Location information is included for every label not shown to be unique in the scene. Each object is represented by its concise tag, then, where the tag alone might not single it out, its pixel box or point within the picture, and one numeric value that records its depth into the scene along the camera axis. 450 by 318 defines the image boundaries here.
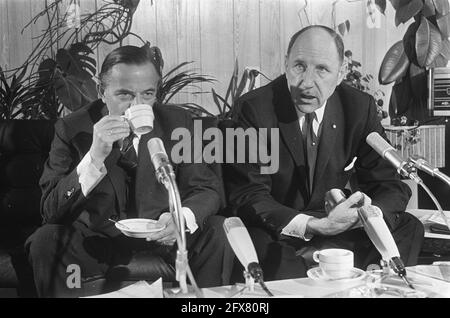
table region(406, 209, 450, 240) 2.26
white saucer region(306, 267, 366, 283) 1.73
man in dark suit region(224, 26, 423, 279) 2.29
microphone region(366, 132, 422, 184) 1.82
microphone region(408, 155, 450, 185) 1.73
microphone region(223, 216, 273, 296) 1.66
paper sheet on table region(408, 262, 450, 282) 1.79
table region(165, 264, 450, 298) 1.65
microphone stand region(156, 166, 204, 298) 1.50
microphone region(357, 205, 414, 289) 1.70
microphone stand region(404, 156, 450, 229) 1.73
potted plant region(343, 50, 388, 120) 2.31
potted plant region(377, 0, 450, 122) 2.34
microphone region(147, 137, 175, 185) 1.55
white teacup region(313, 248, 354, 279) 1.73
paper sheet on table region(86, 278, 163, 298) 1.65
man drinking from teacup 2.21
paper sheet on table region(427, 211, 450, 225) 2.27
